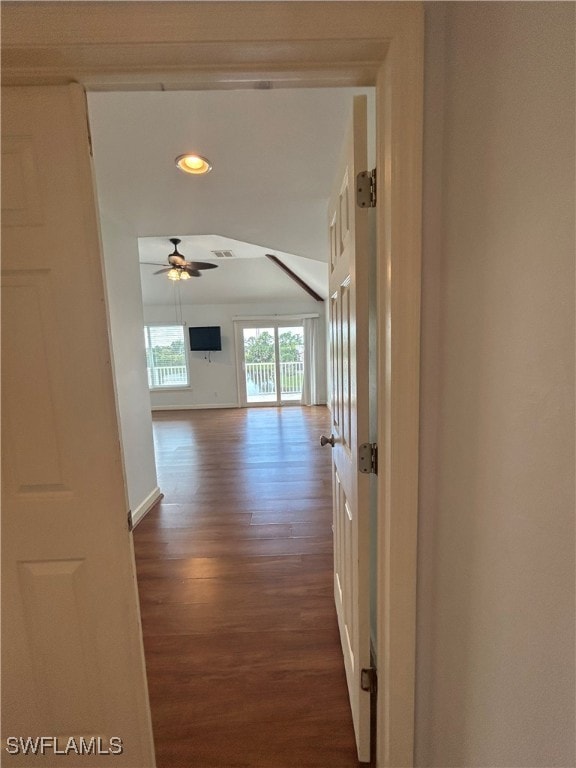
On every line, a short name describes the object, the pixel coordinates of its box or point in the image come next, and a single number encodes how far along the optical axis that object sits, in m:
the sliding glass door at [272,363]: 7.77
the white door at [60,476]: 0.83
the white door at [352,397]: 0.90
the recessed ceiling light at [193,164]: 1.73
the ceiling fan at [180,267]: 4.20
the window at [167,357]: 7.84
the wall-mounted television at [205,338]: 7.62
